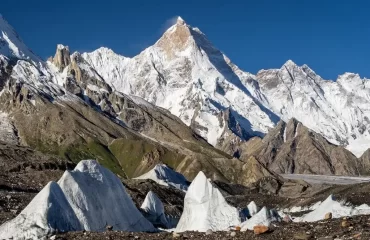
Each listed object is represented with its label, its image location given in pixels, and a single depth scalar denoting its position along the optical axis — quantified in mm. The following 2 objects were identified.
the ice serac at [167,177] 143250
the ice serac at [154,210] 61688
